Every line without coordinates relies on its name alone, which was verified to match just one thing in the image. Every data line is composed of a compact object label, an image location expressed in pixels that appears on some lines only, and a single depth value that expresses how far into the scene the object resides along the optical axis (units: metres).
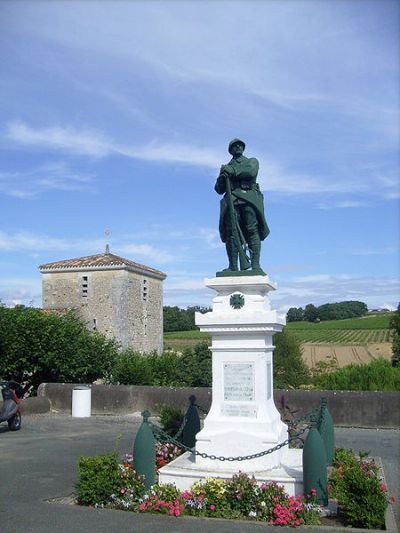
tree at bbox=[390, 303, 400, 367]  34.18
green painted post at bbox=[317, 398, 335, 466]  9.05
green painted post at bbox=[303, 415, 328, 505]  6.75
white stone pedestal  7.60
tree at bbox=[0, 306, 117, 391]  19.25
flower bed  6.32
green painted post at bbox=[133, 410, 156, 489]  7.37
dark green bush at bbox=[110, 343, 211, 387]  20.06
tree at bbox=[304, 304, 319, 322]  82.38
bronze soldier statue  8.58
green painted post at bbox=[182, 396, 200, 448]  8.74
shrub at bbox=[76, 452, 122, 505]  7.05
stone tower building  33.00
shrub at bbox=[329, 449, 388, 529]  6.26
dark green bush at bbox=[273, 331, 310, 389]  24.91
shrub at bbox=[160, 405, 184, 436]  9.43
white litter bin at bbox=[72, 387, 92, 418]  15.98
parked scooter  12.99
